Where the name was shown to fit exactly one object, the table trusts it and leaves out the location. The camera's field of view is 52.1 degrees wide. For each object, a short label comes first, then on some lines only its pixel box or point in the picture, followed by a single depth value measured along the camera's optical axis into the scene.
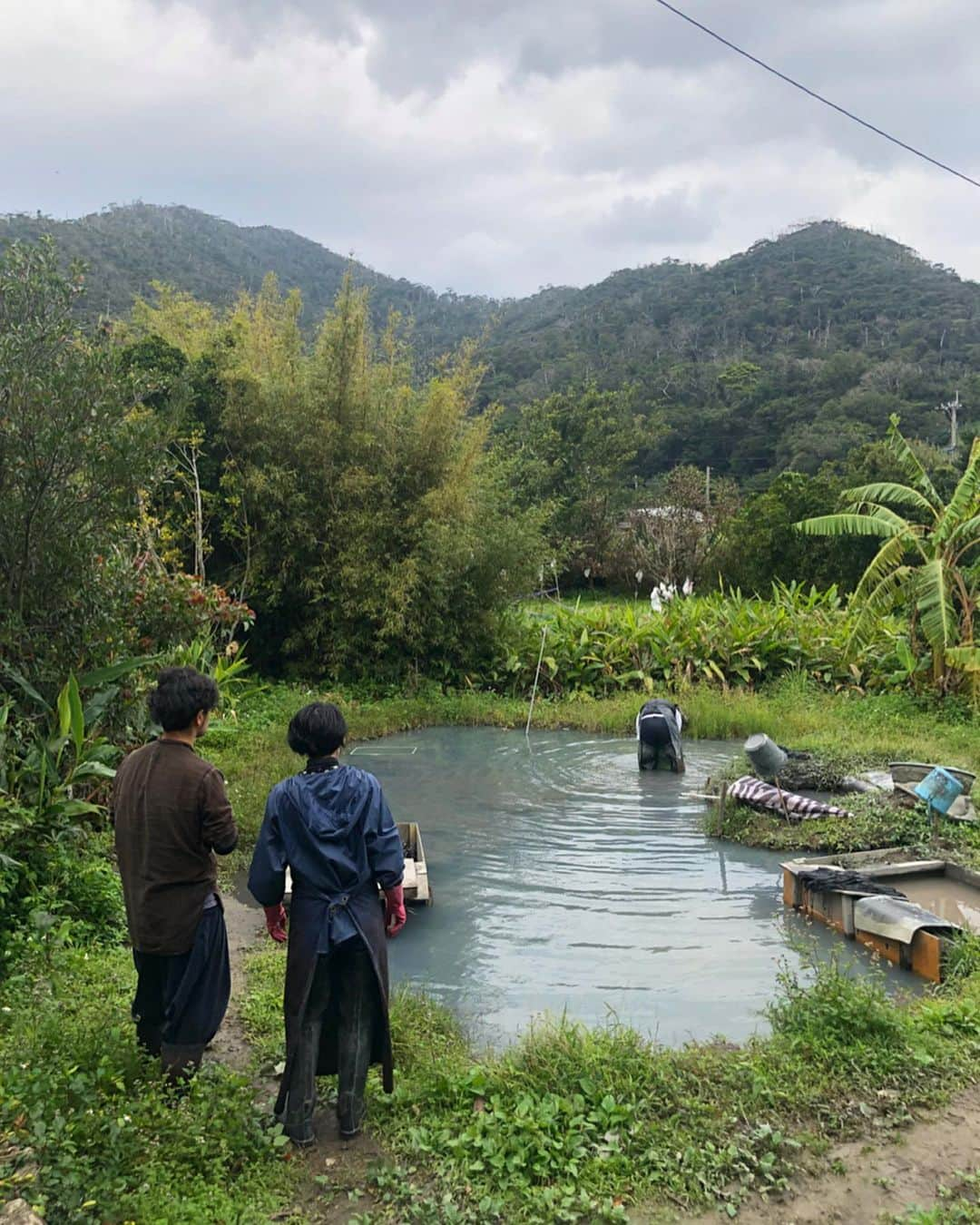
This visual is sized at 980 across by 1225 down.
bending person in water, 10.13
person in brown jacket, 3.44
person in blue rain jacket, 3.36
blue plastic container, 6.91
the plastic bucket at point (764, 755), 8.12
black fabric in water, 5.88
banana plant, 11.06
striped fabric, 7.93
